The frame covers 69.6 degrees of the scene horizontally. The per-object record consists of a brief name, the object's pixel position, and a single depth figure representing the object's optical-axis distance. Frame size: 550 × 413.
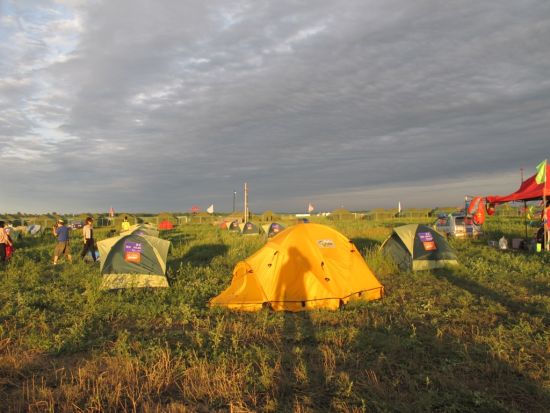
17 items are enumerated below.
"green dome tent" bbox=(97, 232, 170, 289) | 10.93
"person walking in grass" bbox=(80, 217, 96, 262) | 15.27
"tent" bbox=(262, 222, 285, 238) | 23.41
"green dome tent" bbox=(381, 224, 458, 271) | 12.71
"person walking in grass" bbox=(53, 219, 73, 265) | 14.98
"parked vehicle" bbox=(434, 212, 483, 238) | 21.97
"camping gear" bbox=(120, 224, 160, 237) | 13.39
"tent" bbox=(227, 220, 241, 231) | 35.79
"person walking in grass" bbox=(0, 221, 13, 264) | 14.17
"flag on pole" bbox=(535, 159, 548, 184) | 15.48
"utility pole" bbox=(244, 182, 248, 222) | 39.04
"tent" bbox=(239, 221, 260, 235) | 30.22
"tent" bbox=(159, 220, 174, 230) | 42.83
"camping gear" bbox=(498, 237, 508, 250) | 16.95
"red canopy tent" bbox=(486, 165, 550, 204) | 15.75
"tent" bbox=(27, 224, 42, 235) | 31.84
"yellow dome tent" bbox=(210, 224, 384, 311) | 8.58
